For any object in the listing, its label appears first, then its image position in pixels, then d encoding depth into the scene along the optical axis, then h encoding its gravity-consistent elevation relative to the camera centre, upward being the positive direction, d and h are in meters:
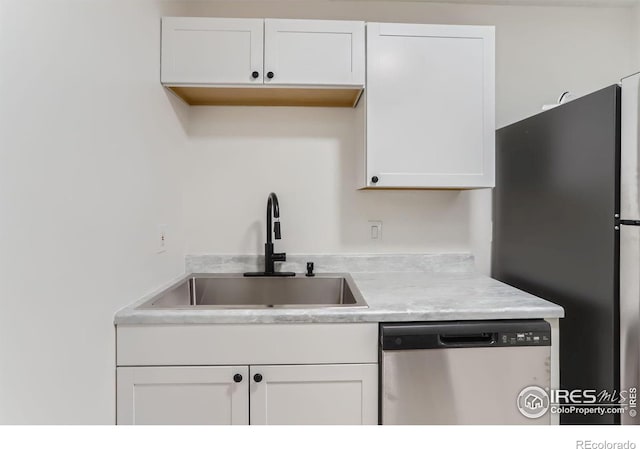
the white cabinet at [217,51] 1.62 +0.76
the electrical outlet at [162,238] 1.60 -0.07
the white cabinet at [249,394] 1.26 -0.59
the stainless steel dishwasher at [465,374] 1.28 -0.52
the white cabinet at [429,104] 1.65 +0.54
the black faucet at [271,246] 1.78 -0.11
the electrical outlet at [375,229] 2.02 -0.03
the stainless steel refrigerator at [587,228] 1.20 -0.01
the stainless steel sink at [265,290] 1.87 -0.33
